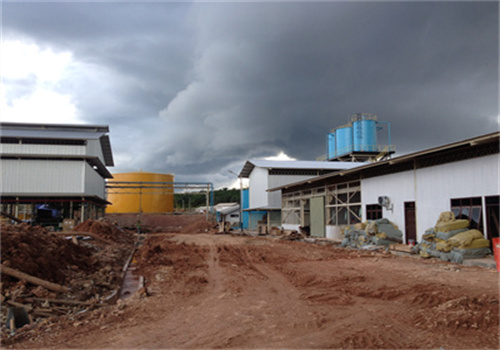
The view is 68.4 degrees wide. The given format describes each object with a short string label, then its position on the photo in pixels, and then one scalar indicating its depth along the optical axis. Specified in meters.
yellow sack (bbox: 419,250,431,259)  14.39
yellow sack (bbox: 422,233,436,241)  14.48
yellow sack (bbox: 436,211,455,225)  14.29
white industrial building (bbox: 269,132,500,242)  13.59
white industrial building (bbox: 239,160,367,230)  40.88
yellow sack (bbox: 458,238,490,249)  13.02
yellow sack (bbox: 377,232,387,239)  18.16
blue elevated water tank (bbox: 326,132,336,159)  51.26
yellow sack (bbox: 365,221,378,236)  18.53
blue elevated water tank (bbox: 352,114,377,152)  47.38
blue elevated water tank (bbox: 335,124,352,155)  48.34
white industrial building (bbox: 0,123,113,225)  29.94
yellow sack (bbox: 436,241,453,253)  13.51
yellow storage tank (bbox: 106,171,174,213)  52.45
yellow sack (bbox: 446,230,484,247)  13.03
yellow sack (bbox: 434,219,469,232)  13.81
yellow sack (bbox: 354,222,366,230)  19.75
